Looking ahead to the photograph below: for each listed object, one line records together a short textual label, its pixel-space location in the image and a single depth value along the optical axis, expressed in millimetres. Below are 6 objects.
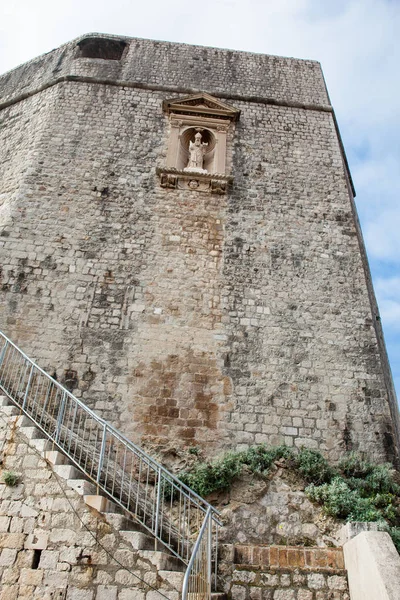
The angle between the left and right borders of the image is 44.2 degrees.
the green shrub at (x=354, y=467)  6789
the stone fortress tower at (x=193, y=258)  7430
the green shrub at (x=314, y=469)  6625
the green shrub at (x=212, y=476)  6387
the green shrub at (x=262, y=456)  6660
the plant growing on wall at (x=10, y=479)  5117
